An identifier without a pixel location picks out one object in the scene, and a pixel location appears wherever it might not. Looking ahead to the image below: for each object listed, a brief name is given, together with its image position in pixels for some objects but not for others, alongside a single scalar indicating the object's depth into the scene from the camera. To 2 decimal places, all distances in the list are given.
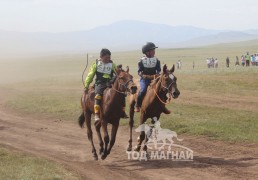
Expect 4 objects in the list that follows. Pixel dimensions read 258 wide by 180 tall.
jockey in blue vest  14.35
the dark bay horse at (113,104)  12.54
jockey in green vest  13.73
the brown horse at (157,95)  12.78
